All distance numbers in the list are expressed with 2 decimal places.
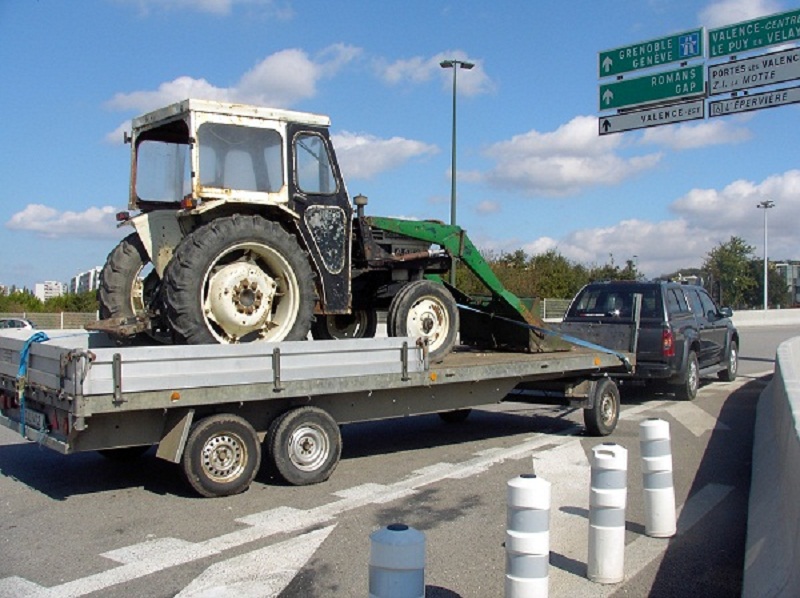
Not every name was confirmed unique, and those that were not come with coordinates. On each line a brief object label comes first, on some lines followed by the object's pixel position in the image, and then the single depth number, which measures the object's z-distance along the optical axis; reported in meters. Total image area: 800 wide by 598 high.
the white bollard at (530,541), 4.34
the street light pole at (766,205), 57.38
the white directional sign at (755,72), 15.98
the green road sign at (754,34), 15.78
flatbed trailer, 6.21
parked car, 24.90
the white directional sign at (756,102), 16.27
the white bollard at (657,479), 5.92
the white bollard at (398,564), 3.41
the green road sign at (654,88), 17.38
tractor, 7.52
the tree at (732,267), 63.87
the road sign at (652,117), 17.67
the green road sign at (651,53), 17.30
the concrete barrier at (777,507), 4.07
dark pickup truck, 12.84
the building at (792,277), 89.51
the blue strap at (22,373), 6.95
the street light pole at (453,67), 22.92
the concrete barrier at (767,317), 43.66
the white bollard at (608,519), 5.12
